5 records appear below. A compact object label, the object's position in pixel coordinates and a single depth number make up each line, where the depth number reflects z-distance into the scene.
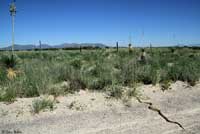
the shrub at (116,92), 4.43
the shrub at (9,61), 7.62
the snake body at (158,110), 3.37
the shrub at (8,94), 4.11
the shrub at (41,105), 3.67
